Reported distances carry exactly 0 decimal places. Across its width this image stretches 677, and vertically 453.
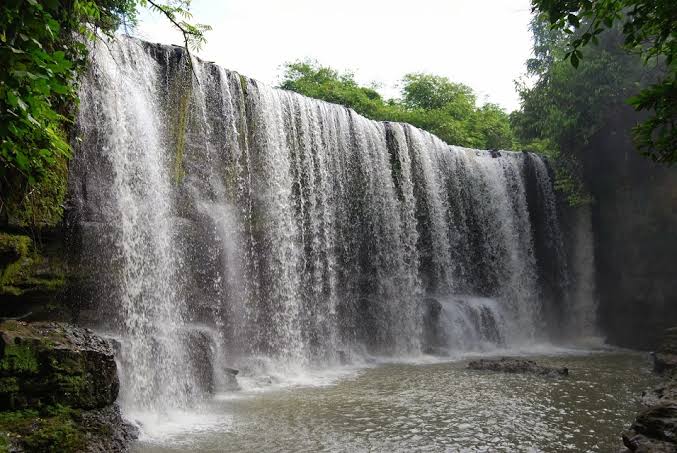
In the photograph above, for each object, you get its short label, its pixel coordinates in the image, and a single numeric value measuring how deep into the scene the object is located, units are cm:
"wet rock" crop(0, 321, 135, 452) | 522
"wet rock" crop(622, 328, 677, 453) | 491
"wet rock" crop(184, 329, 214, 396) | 898
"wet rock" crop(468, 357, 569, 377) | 1038
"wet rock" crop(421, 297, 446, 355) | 1498
